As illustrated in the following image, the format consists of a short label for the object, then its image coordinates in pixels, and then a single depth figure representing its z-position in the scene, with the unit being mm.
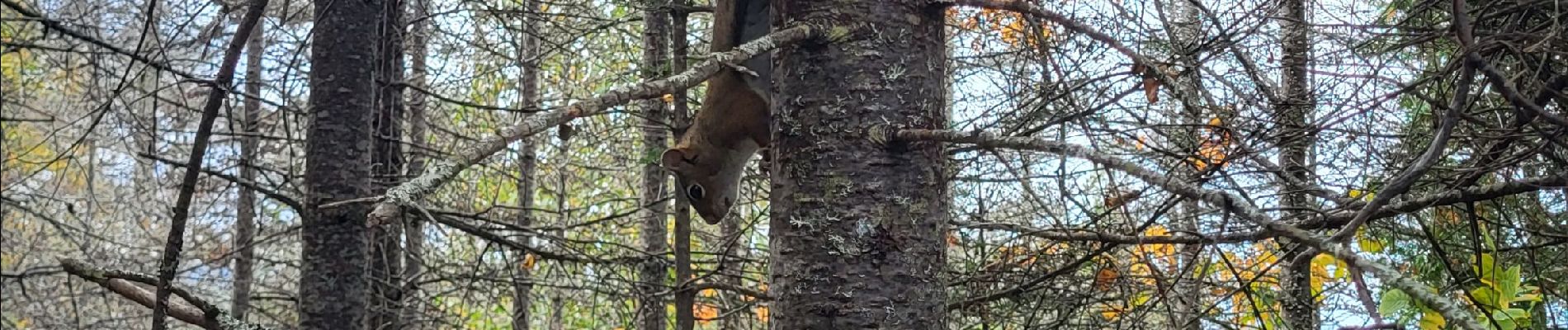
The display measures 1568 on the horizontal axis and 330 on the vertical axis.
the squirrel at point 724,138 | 3857
